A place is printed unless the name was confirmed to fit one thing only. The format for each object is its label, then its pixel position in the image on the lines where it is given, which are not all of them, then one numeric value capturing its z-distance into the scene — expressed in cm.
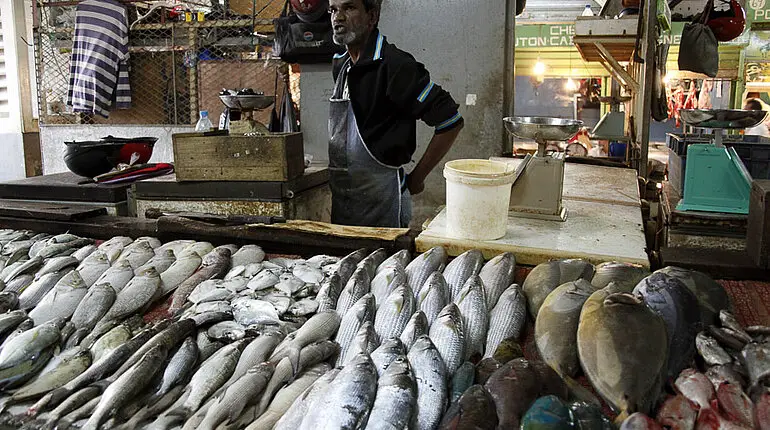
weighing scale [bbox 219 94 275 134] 396
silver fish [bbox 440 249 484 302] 243
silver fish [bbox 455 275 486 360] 208
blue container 906
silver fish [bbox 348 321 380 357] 198
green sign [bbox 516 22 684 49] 1388
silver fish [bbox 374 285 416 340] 214
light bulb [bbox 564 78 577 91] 1552
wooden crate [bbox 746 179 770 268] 245
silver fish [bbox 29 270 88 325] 249
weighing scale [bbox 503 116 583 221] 319
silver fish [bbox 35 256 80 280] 286
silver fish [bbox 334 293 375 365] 212
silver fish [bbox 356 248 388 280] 258
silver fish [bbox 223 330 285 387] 197
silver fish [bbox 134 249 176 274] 289
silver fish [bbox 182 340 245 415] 184
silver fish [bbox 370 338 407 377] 183
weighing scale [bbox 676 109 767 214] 451
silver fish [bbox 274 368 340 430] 163
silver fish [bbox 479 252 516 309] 237
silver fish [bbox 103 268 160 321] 249
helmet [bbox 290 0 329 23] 553
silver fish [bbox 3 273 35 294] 281
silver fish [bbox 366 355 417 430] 157
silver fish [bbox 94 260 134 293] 269
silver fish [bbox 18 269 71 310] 267
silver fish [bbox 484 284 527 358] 209
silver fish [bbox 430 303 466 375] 192
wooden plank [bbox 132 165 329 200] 395
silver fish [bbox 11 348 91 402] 195
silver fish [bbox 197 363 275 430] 170
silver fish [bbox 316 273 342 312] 238
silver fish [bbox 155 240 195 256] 310
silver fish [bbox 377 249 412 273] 258
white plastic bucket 275
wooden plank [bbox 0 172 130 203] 426
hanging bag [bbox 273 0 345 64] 571
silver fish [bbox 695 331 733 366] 180
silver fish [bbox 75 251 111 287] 283
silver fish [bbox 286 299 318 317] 237
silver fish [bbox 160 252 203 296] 278
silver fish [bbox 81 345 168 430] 175
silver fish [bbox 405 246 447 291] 249
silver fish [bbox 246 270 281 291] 257
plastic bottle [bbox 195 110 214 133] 565
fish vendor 379
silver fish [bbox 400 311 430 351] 201
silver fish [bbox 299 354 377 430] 156
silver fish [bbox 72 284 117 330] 243
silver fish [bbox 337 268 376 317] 237
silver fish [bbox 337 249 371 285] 257
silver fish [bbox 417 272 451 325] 224
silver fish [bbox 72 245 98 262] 306
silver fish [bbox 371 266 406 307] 240
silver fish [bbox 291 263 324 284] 264
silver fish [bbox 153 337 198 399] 194
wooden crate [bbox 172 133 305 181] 388
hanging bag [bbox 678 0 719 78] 698
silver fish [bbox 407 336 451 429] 164
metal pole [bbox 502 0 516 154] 567
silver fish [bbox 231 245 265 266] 296
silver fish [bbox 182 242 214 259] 305
